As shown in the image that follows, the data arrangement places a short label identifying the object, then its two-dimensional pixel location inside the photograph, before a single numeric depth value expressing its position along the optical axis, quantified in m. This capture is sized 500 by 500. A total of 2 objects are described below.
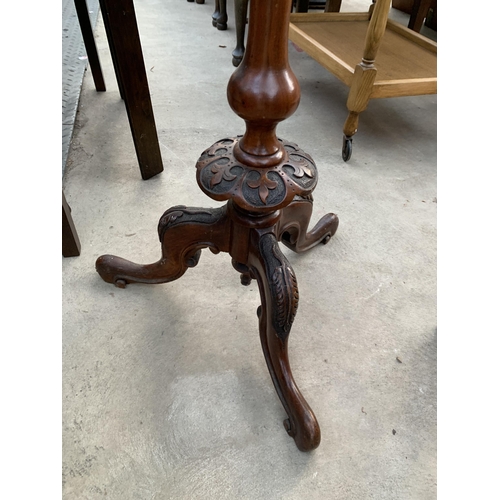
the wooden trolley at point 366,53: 1.11
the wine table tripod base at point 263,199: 0.50
